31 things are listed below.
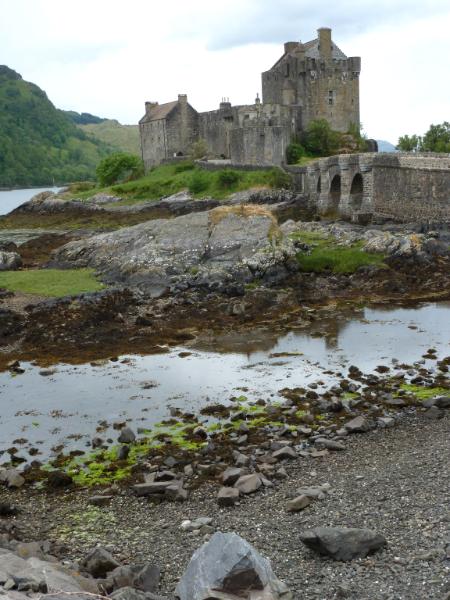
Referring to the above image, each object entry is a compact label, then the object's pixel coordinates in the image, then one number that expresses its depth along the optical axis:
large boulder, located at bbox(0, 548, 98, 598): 8.77
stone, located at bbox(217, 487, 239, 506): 12.88
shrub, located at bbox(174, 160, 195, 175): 73.00
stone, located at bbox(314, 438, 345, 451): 15.11
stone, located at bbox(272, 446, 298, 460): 14.77
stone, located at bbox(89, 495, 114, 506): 13.42
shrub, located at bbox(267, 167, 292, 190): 58.97
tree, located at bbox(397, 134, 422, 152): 69.50
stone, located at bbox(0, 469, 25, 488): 14.38
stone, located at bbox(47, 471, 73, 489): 14.34
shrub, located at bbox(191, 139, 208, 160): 74.00
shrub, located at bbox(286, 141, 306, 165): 62.34
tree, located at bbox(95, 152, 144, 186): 82.94
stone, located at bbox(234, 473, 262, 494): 13.29
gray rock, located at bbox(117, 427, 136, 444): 16.39
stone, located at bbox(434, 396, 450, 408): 17.25
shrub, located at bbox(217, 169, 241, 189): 63.03
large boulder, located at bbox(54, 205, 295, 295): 32.78
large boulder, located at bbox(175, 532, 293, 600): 8.58
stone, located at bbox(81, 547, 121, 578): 10.49
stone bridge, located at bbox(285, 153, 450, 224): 43.25
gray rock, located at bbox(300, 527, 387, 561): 10.09
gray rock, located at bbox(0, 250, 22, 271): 38.66
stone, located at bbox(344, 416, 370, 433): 15.99
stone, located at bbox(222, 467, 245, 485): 13.75
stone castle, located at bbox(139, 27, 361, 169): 62.62
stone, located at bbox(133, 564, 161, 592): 9.98
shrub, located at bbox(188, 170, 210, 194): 65.12
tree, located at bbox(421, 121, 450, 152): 62.78
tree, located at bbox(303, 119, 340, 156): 62.25
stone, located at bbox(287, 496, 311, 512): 12.22
